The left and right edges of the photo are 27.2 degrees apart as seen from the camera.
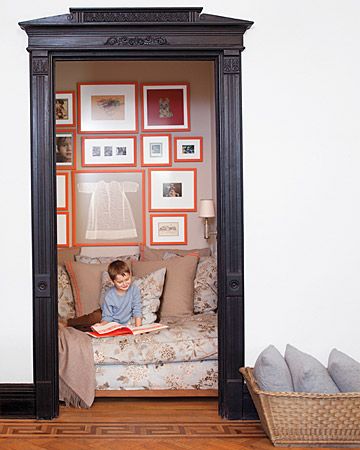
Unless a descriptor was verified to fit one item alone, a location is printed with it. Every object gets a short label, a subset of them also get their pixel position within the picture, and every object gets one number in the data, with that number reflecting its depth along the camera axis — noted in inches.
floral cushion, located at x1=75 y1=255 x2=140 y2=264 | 241.4
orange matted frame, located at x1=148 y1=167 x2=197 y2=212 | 255.6
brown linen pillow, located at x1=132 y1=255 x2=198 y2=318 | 225.0
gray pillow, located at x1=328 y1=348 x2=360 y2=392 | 153.9
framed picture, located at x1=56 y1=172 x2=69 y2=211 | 253.0
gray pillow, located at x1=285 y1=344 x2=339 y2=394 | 154.5
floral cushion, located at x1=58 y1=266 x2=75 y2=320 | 224.5
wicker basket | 152.4
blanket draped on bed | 188.4
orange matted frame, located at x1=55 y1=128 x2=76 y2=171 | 254.2
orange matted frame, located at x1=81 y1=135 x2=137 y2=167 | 254.7
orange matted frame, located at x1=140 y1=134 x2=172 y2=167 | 255.0
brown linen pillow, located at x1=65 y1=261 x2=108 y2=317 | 226.8
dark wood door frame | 172.6
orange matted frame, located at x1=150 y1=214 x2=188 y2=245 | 254.5
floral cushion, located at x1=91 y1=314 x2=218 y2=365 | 194.5
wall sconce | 247.1
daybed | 195.2
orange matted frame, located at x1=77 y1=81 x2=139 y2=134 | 254.5
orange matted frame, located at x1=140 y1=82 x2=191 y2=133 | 255.0
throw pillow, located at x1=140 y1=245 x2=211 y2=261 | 247.0
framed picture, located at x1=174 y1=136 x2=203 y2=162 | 255.3
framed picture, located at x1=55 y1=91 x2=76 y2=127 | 255.0
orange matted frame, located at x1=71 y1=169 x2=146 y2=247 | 253.6
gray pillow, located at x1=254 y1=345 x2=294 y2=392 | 156.9
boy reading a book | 213.2
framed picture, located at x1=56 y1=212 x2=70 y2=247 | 252.7
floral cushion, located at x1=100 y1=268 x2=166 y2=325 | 218.4
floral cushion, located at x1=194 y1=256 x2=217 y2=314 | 227.5
